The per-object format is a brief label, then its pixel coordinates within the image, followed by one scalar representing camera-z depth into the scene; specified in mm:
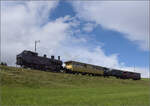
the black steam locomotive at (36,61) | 36250
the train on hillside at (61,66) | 36700
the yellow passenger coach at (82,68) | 45250
